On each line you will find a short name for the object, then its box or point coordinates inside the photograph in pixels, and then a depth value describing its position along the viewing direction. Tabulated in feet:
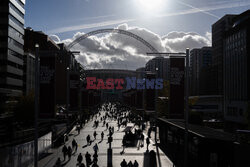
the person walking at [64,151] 67.21
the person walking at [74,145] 78.24
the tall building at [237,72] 137.79
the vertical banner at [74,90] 103.44
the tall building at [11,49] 159.67
